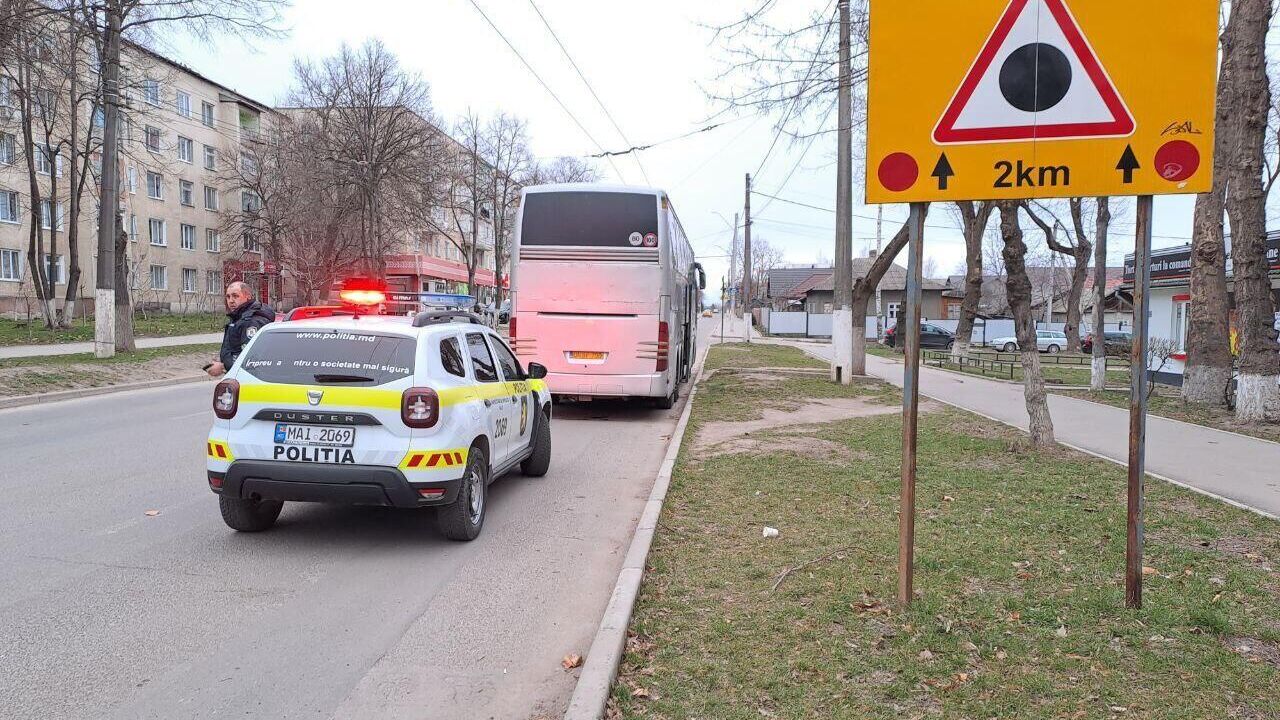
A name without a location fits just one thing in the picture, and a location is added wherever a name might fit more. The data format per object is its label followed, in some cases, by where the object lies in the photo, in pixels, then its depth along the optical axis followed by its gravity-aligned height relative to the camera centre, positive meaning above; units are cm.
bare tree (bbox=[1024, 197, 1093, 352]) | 2698 +279
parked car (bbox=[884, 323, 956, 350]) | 4369 -33
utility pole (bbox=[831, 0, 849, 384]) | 1798 +131
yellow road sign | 403 +117
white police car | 546 -68
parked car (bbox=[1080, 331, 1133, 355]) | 3047 -38
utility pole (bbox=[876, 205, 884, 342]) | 4003 +533
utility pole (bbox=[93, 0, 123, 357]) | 1889 +234
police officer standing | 755 +0
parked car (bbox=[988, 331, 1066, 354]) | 4303 -48
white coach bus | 1310 +59
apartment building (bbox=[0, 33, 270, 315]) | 3847 +601
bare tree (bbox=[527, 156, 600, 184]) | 6607 +1244
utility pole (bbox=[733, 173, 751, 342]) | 4781 +471
